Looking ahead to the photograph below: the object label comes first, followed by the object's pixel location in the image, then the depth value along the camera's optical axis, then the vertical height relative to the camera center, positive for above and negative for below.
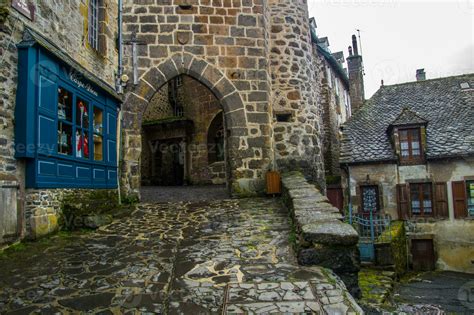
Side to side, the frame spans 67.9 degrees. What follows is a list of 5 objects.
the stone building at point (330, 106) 18.69 +4.09
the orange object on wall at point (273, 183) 7.75 -0.06
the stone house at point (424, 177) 14.09 -0.05
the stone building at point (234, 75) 8.03 +2.55
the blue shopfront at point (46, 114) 4.53 +1.13
